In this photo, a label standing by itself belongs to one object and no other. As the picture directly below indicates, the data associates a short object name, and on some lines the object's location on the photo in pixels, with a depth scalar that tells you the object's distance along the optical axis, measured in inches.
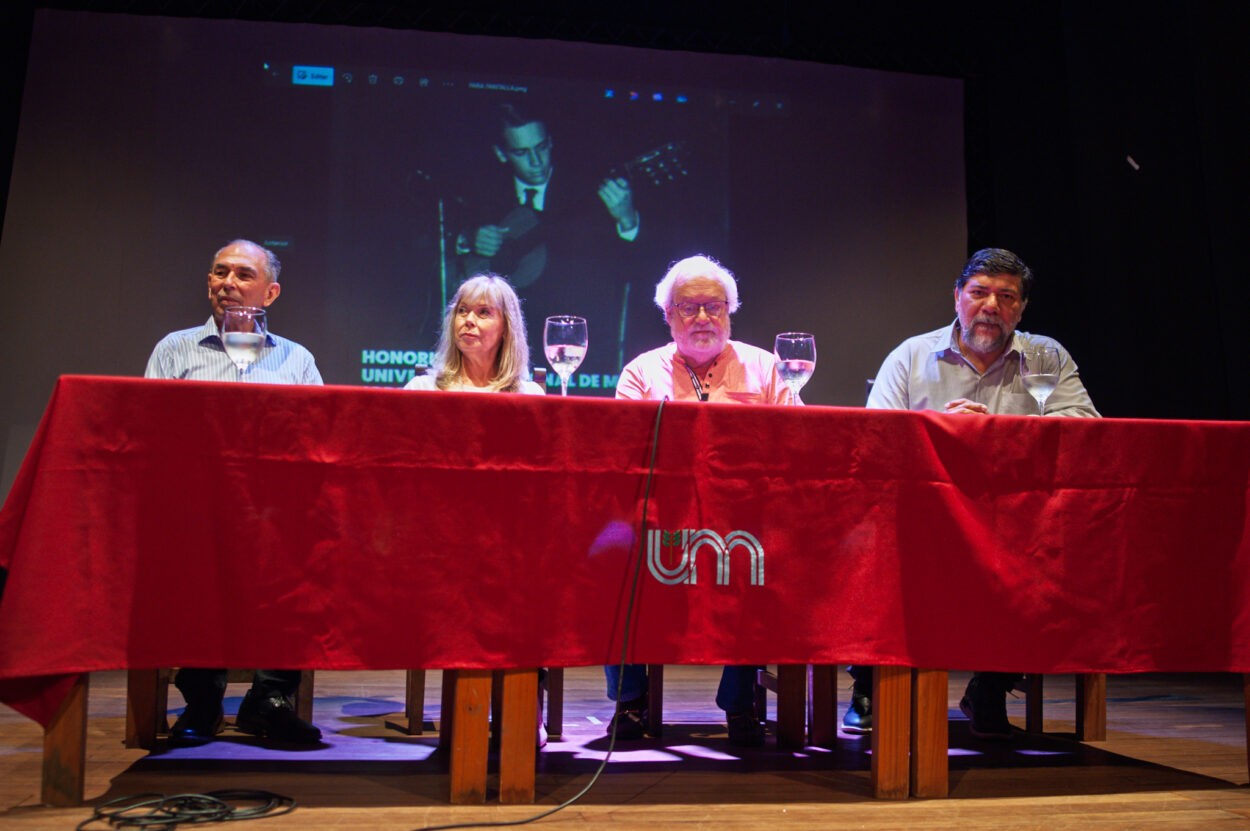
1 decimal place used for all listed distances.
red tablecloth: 59.5
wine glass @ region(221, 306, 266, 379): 65.9
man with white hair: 99.3
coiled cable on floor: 57.0
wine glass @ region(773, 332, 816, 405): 73.9
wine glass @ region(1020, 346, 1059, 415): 73.1
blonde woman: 98.2
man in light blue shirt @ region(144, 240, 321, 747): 86.1
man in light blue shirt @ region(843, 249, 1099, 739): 94.4
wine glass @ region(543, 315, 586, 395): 73.8
